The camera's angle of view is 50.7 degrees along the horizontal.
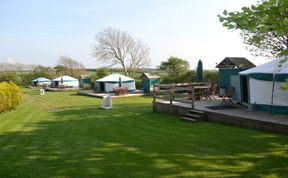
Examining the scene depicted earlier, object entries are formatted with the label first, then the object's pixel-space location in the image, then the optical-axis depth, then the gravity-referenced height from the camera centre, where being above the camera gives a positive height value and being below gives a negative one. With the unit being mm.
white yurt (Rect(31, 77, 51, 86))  49594 +1410
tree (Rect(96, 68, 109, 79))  38294 +1880
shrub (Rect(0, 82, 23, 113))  16062 -311
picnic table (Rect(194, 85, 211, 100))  15086 -365
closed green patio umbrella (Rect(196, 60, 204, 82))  18802 +679
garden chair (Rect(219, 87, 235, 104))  12174 -323
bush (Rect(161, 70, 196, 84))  27366 +683
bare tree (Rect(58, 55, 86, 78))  52312 +4115
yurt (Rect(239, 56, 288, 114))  9758 -173
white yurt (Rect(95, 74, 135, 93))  30078 +445
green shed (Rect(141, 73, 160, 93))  27750 +505
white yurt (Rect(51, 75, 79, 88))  42038 +971
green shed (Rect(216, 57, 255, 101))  13345 +673
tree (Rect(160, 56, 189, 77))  32844 +2184
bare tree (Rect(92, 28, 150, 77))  46031 +5410
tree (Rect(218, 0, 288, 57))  3959 +908
